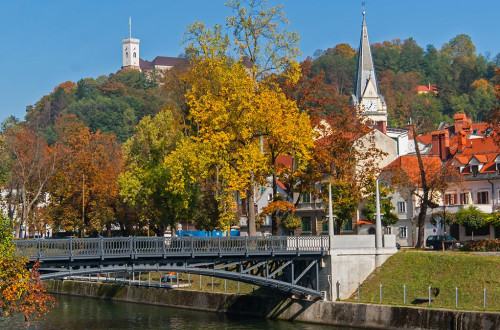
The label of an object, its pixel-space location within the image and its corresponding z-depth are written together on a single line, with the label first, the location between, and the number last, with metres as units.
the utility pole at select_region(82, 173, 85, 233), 85.94
